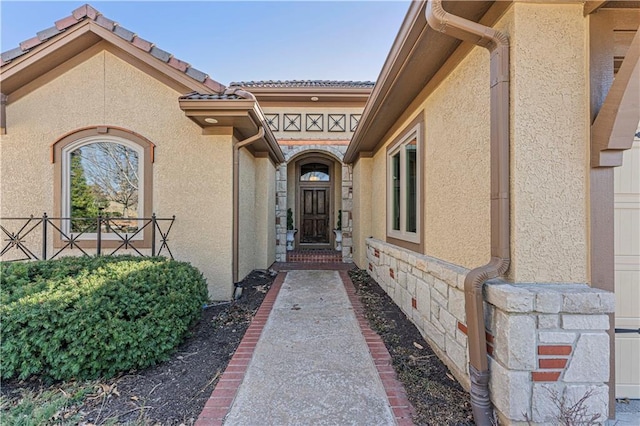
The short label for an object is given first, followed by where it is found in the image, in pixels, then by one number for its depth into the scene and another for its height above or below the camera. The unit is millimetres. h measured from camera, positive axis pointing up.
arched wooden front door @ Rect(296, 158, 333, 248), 10508 +333
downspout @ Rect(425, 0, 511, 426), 2102 +26
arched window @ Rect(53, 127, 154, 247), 5020 +550
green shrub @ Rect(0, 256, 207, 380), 2521 -1025
